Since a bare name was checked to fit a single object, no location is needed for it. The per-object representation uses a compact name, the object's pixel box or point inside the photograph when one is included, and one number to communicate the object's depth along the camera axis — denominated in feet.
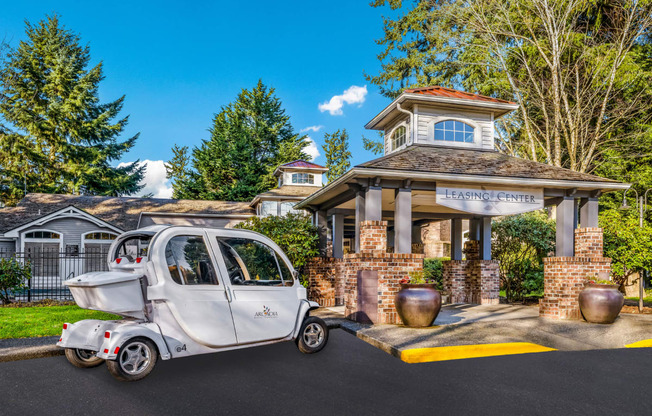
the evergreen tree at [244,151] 126.31
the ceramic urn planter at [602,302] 32.53
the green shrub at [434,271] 65.62
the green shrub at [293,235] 44.39
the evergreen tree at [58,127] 111.75
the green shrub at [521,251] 51.96
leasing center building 33.19
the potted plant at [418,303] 29.76
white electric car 18.43
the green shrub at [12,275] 41.37
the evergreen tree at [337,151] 157.99
